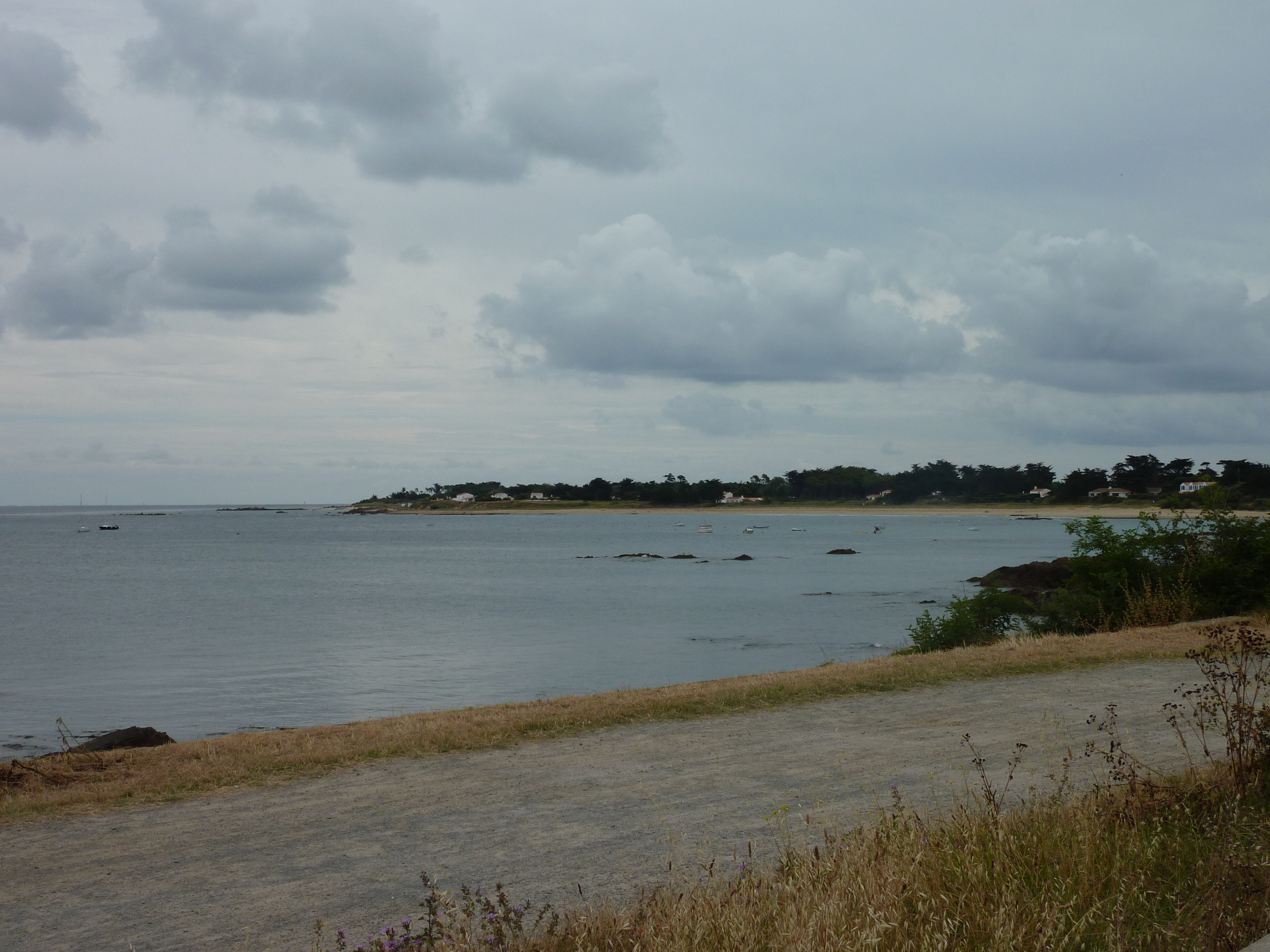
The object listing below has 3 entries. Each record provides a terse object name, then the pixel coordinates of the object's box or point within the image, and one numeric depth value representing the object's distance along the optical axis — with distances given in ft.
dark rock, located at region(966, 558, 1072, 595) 136.56
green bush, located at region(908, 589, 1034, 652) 67.31
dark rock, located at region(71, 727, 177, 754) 44.88
